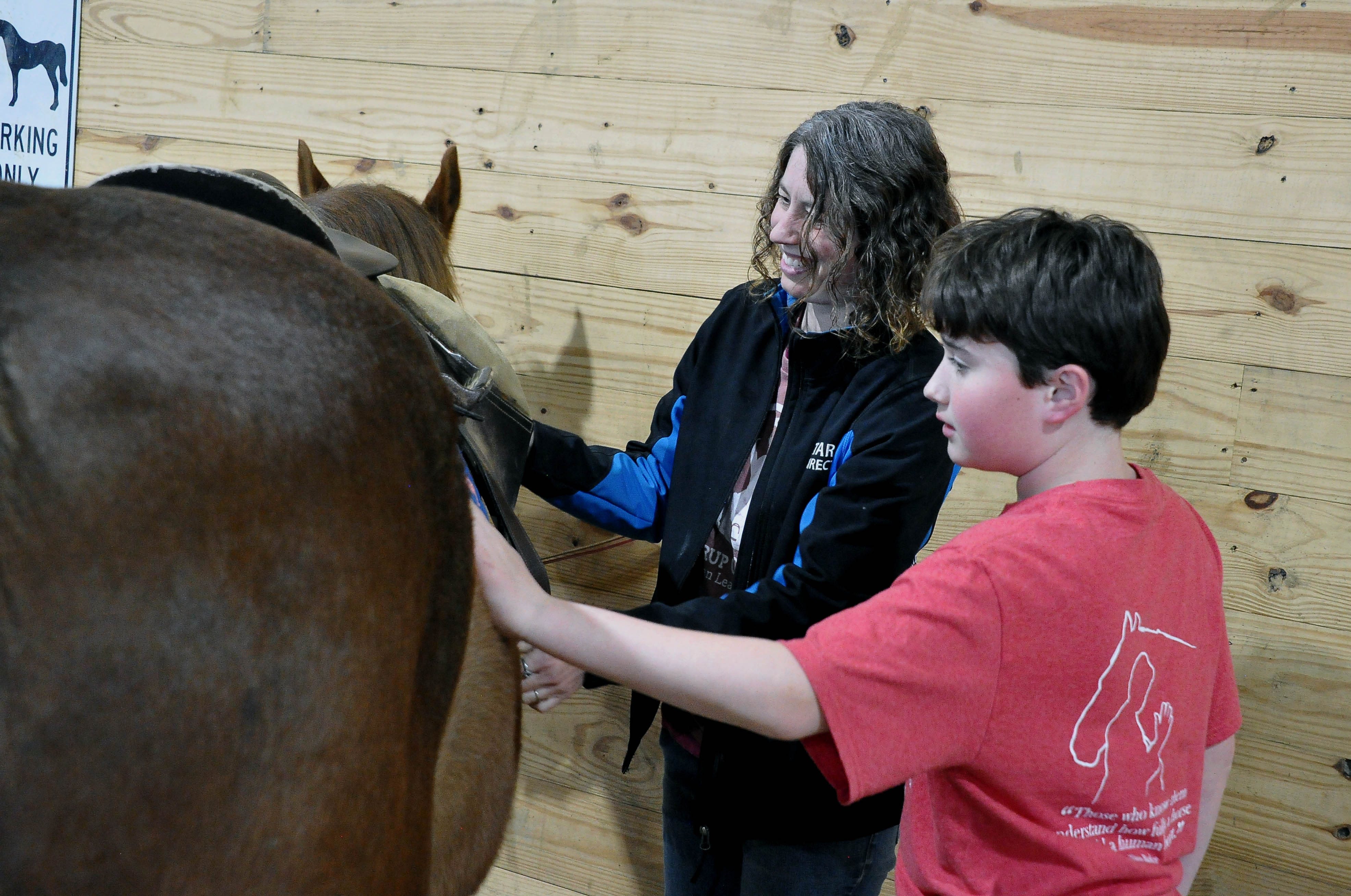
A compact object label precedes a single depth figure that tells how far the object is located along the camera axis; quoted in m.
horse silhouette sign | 1.87
